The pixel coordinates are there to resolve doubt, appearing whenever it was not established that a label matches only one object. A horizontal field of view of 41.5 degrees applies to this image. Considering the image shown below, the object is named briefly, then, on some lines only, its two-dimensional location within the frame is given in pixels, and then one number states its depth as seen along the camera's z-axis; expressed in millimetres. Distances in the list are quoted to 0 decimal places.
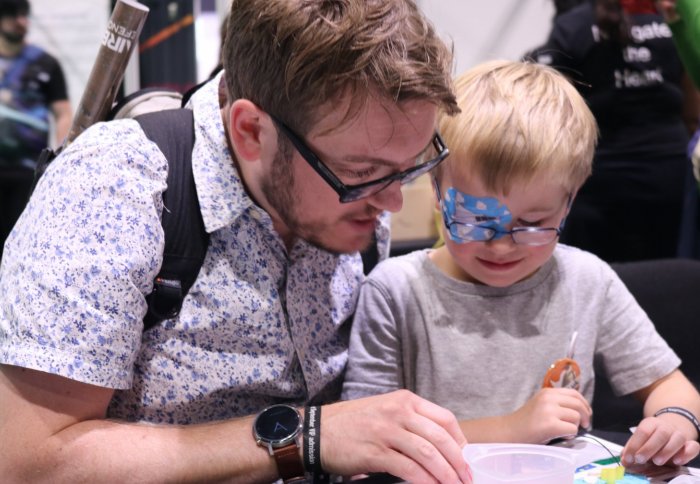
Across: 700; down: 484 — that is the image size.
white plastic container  1221
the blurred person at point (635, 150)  3182
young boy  1540
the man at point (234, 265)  1198
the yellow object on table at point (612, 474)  1258
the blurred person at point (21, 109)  3648
